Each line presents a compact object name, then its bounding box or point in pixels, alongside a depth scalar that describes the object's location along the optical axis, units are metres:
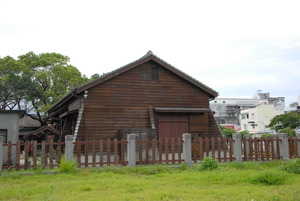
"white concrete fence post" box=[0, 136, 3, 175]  11.00
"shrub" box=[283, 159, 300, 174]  10.72
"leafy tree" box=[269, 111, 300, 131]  51.75
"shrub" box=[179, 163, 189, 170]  12.18
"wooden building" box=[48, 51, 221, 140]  16.72
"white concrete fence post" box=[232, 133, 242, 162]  13.83
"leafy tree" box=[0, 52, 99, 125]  34.53
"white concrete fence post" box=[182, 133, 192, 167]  12.74
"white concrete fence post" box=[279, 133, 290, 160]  14.34
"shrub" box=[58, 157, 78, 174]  10.87
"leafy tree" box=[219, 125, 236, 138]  45.99
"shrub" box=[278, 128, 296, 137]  42.34
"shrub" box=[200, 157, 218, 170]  11.49
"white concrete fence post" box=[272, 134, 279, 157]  14.52
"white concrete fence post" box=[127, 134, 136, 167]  12.27
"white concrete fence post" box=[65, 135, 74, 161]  11.77
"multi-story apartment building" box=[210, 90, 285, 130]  77.69
